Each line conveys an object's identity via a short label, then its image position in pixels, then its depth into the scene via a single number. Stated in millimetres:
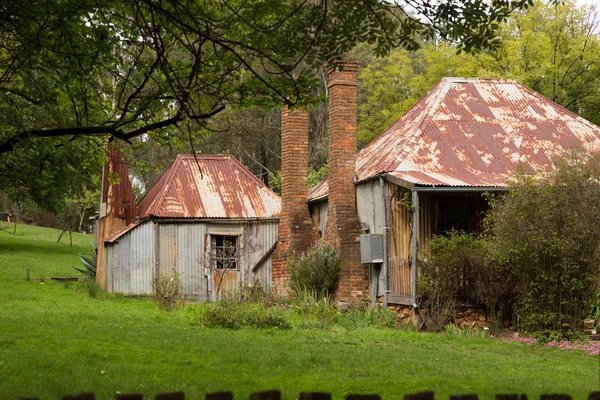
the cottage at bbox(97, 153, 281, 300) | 24844
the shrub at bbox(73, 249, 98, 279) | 26922
